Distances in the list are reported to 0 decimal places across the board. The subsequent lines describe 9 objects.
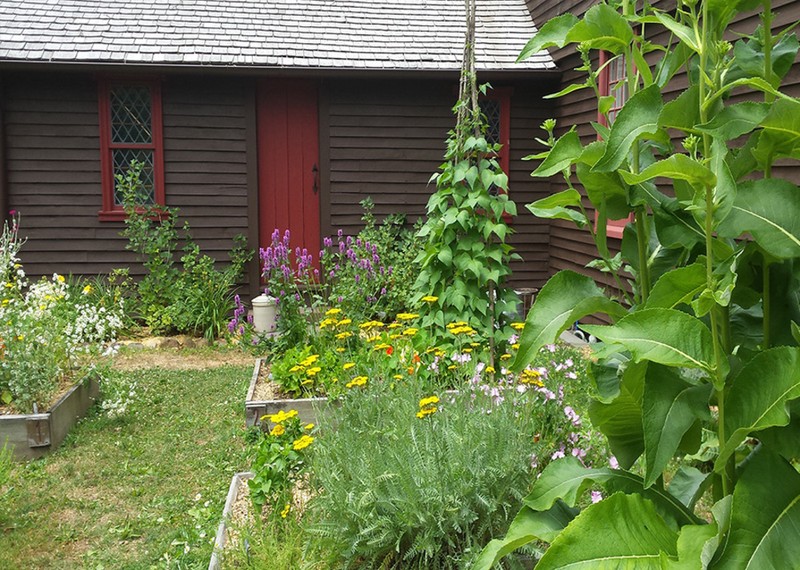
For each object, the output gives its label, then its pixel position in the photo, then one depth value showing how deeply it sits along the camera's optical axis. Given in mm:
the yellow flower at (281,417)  3105
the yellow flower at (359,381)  3661
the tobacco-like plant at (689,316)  1251
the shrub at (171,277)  8594
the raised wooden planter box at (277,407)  4793
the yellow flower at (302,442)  3031
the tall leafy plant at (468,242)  4996
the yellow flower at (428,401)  3195
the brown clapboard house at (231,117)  8883
